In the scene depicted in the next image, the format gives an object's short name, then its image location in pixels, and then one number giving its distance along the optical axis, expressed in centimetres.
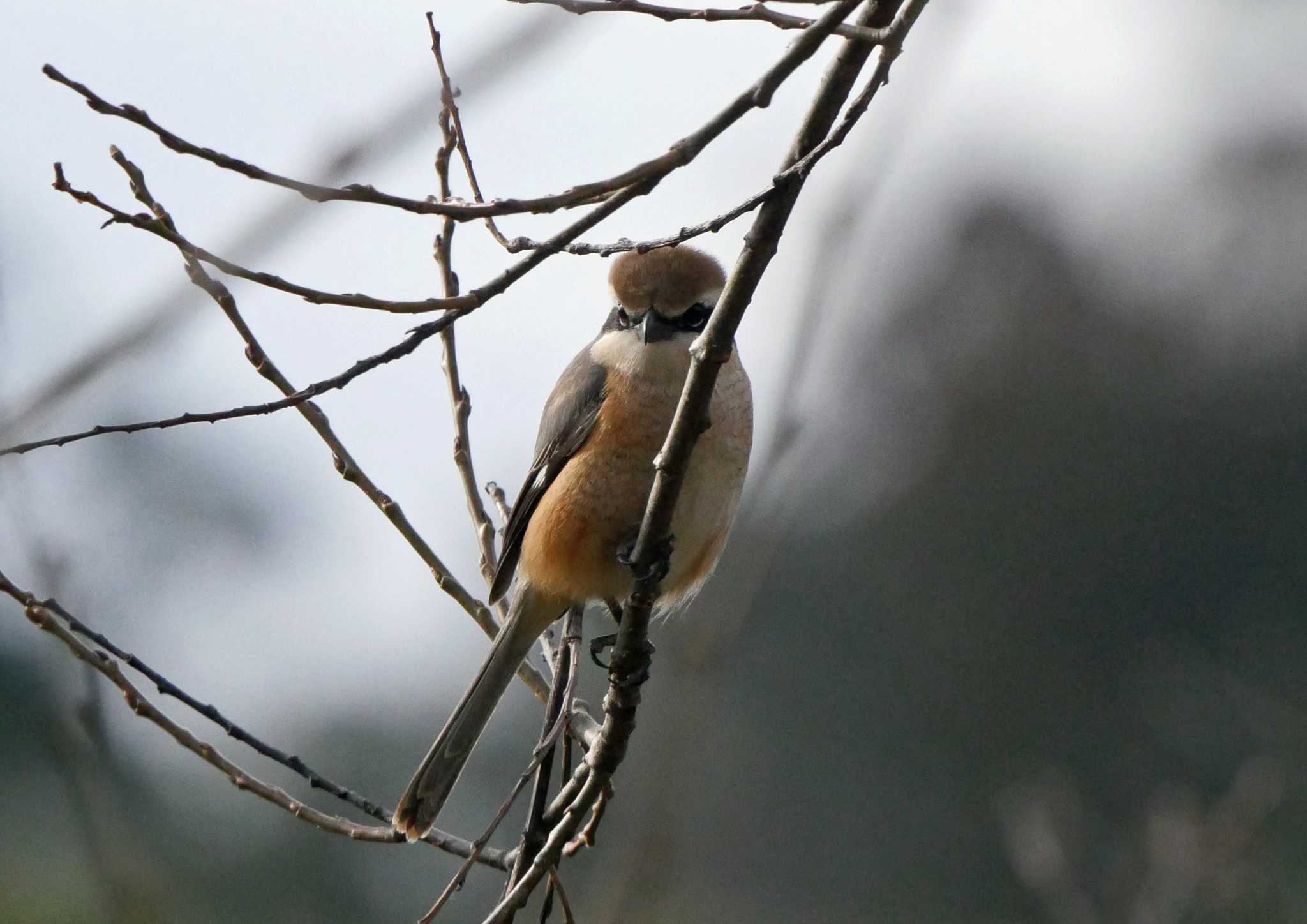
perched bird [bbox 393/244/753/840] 673
